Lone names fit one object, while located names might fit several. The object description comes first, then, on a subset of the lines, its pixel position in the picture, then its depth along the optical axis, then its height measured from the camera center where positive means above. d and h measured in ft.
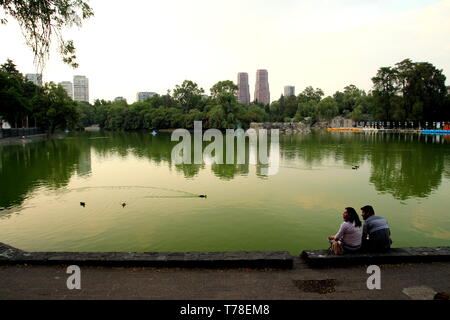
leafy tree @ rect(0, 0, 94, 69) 24.64 +8.65
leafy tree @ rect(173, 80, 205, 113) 321.73 +36.52
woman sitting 19.33 -5.95
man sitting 19.39 -5.96
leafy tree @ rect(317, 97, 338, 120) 321.52 +19.56
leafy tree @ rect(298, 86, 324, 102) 387.00 +40.84
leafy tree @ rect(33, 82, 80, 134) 175.83 +12.82
